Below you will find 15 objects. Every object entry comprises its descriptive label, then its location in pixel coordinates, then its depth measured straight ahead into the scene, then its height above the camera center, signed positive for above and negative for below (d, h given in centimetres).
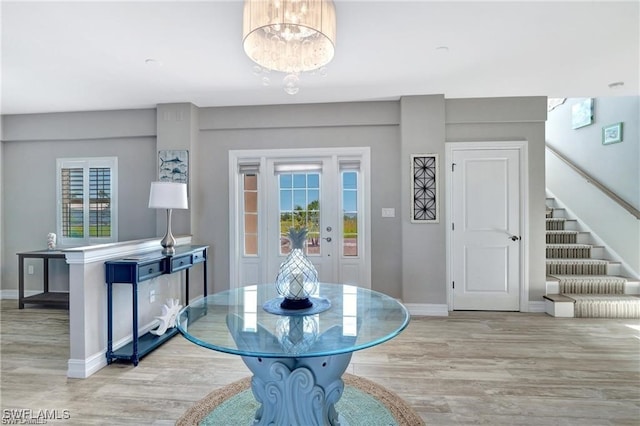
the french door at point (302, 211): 409 +4
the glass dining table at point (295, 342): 138 -57
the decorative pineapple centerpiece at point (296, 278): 180 -37
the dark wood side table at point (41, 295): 393 -106
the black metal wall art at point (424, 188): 382 +30
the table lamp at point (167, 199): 313 +15
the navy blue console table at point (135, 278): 255 -52
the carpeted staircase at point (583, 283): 362 -86
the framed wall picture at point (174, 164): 408 +64
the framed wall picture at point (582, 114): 472 +151
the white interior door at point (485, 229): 390 -20
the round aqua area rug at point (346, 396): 188 -121
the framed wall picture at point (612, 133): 427 +108
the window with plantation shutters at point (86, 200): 444 +20
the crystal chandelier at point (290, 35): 169 +105
